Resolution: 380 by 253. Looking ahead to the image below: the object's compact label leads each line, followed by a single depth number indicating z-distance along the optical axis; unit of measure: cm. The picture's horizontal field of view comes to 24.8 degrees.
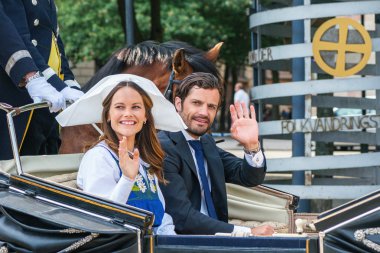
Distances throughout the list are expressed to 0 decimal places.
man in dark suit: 371
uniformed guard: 432
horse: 526
